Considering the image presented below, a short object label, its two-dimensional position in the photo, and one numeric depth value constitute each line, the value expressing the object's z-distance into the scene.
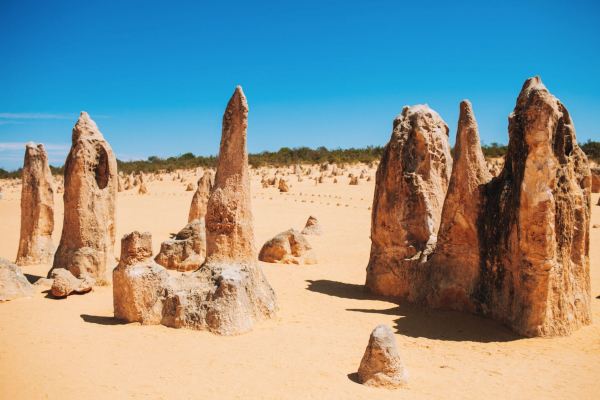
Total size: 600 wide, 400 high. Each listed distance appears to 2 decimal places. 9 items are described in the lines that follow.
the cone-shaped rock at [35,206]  11.80
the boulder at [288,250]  12.91
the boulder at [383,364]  5.52
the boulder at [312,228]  17.45
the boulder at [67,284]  8.69
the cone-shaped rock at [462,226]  8.31
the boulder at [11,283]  8.43
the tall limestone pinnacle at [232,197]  7.99
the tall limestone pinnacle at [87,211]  9.77
